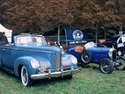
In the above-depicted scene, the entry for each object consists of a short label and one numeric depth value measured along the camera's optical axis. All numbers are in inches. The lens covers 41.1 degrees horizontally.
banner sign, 484.1
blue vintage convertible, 201.0
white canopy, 435.5
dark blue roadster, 281.9
